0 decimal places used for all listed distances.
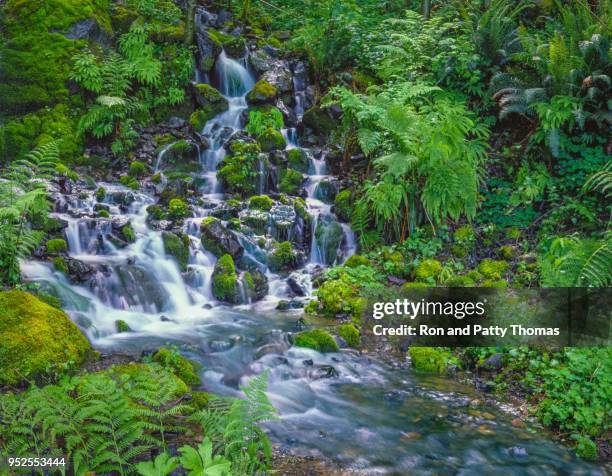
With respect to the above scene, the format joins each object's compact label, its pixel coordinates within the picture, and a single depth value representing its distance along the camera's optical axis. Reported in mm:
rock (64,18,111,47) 11539
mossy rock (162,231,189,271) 7999
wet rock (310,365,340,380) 5422
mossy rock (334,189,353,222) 9047
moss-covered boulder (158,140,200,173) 10602
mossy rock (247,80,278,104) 11984
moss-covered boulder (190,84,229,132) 11766
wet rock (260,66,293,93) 12469
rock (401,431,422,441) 4344
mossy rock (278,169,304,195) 10086
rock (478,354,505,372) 5449
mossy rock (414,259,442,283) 7016
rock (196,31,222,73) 12695
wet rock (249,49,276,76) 13000
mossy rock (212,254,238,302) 7598
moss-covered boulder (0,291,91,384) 4148
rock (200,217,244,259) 8234
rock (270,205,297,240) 8945
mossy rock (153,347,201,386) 4983
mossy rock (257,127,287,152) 10961
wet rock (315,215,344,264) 8688
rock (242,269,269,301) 7688
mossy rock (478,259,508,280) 6923
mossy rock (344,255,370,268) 7746
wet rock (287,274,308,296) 7883
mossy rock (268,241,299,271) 8430
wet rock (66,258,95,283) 6930
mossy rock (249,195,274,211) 9352
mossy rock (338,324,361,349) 6191
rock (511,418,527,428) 4535
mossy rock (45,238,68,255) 7339
